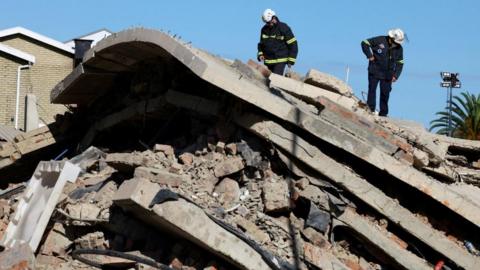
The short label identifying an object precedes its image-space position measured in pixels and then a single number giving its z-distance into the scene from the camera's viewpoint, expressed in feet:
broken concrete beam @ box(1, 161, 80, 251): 38.96
